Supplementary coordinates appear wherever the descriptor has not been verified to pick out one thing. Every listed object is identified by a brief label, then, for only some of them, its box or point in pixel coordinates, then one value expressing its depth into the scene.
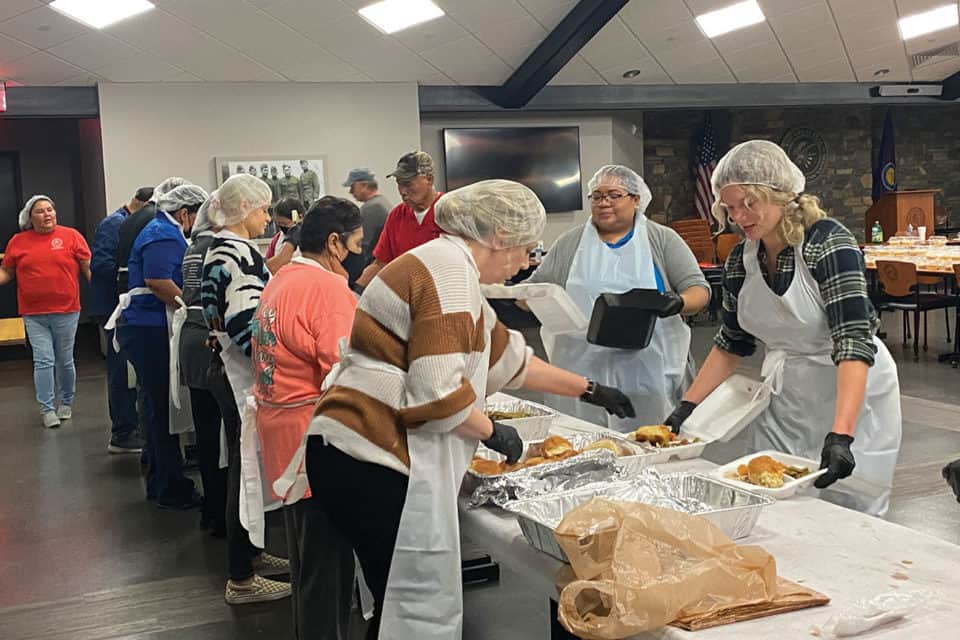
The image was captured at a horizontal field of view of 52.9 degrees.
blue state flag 13.76
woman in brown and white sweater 1.78
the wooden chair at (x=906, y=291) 7.68
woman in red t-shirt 6.13
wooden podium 12.59
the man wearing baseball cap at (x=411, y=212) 3.97
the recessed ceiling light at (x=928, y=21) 9.97
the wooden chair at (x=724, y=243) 11.32
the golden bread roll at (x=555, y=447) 2.22
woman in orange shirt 2.46
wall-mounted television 10.89
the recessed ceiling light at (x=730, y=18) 9.19
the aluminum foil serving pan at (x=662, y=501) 1.70
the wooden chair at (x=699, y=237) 11.44
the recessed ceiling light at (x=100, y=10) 7.27
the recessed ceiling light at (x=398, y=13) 8.00
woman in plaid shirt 2.18
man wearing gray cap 5.40
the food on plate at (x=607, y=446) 2.24
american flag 12.50
